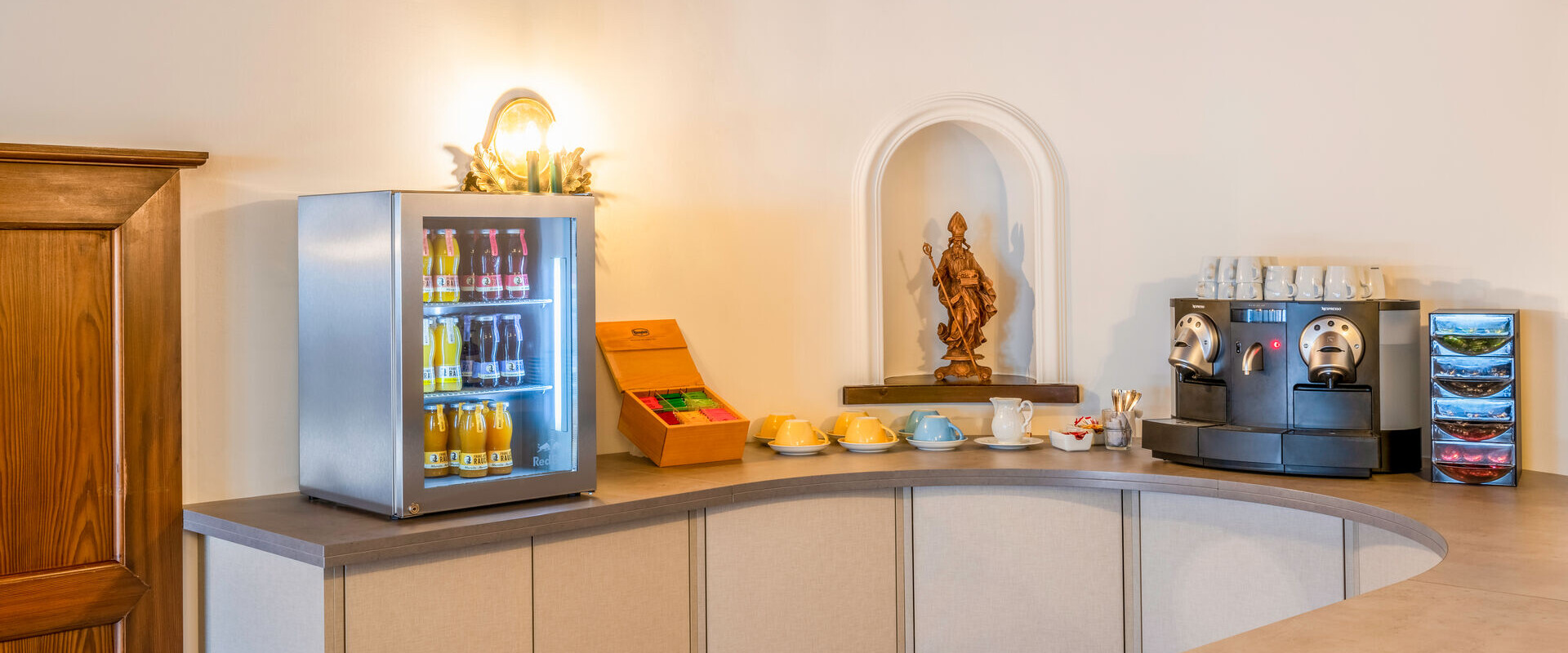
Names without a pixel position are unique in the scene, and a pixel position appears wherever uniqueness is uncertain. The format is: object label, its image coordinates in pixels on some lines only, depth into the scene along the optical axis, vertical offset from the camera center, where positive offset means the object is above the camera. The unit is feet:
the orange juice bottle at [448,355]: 9.04 -0.24
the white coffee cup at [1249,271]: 10.41 +0.41
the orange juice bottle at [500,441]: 9.15 -0.93
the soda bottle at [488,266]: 9.28 +0.46
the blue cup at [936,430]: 11.82 -1.12
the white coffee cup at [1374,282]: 10.15 +0.29
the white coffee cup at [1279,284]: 10.19 +0.29
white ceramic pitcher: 11.74 -1.03
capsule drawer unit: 9.25 -0.65
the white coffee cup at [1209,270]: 10.74 +0.44
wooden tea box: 10.81 -0.65
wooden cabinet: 8.42 -0.54
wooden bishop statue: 12.68 +0.19
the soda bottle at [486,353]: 9.29 -0.23
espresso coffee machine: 9.75 -0.60
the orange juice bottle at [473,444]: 9.03 -0.94
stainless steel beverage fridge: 8.61 -0.20
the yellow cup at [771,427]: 11.94 -1.08
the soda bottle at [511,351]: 9.45 -0.22
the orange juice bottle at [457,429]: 9.18 -0.83
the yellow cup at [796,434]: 11.53 -1.12
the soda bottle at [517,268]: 9.40 +0.45
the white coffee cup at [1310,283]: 10.14 +0.29
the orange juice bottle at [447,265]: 9.05 +0.45
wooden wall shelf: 12.42 -0.77
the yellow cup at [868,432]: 11.69 -1.12
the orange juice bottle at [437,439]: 9.01 -0.90
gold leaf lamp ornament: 10.61 +1.52
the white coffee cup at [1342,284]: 10.00 +0.28
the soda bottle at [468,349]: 9.21 -0.20
